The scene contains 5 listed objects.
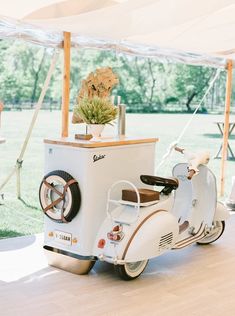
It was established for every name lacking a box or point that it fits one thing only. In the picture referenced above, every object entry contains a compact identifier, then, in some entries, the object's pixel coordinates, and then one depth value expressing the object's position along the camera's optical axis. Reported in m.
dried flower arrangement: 3.92
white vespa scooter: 3.41
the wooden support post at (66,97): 4.57
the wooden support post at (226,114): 6.45
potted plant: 3.71
